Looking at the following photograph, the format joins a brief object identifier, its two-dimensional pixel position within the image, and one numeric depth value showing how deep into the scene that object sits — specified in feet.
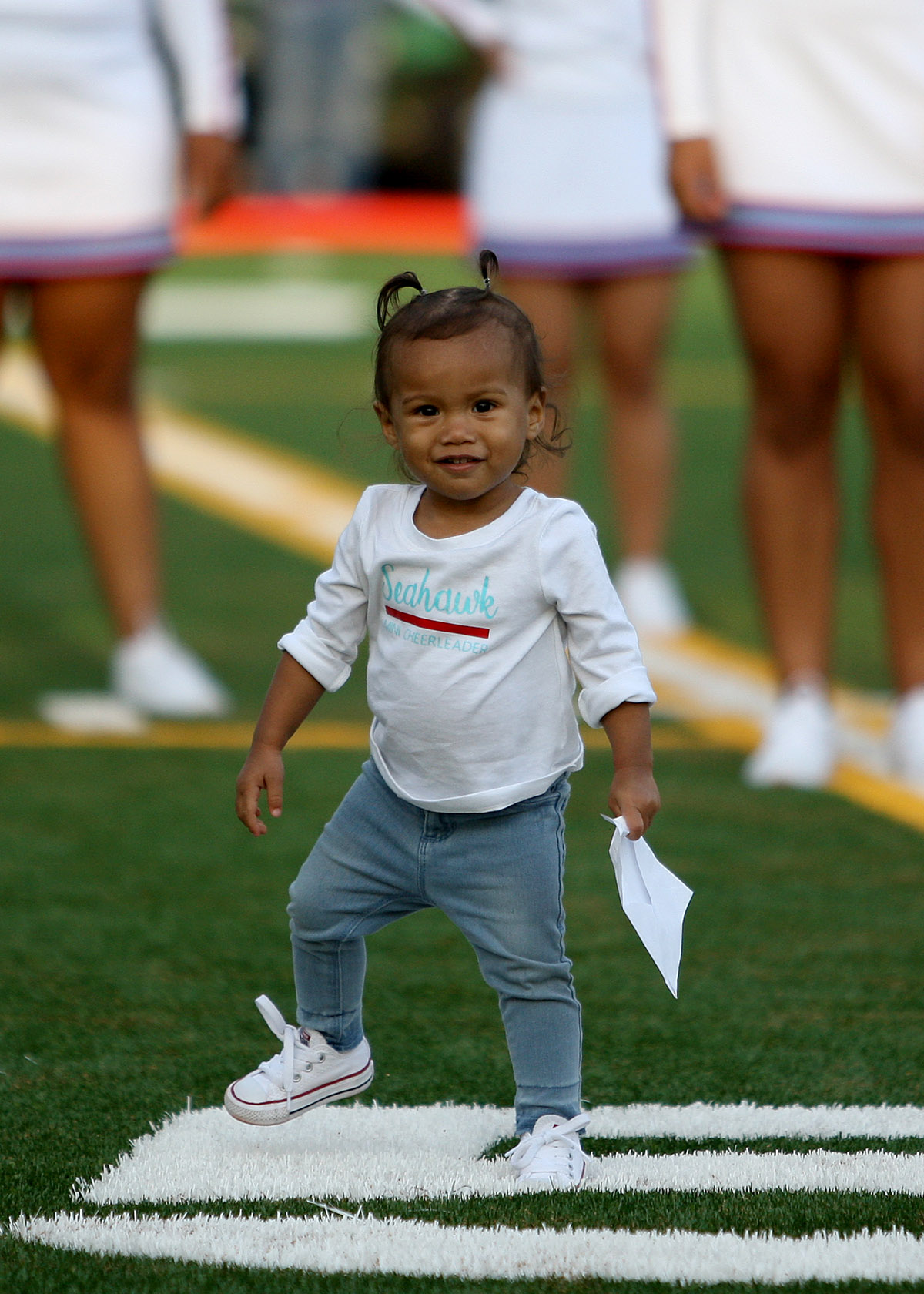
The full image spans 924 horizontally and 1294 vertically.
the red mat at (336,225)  115.75
